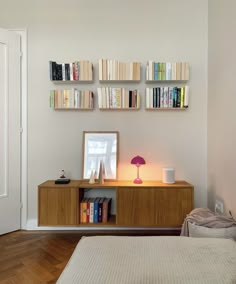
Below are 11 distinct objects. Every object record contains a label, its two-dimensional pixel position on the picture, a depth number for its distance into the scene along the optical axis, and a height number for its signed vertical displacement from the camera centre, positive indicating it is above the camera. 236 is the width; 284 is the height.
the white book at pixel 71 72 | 2.61 +0.78
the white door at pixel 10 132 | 2.65 +0.08
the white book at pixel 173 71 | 2.59 +0.79
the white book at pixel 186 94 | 2.58 +0.53
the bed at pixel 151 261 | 0.95 -0.59
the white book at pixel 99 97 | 2.63 +0.50
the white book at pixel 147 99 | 2.63 +0.47
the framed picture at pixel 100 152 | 2.68 -0.16
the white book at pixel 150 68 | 2.59 +0.82
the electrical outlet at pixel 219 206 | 2.30 -0.70
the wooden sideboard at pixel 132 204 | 2.37 -0.69
